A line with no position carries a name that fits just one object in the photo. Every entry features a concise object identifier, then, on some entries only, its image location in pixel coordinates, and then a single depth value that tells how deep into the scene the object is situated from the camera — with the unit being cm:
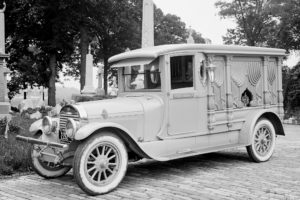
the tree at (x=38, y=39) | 2844
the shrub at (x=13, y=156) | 685
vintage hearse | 569
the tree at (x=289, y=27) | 2853
